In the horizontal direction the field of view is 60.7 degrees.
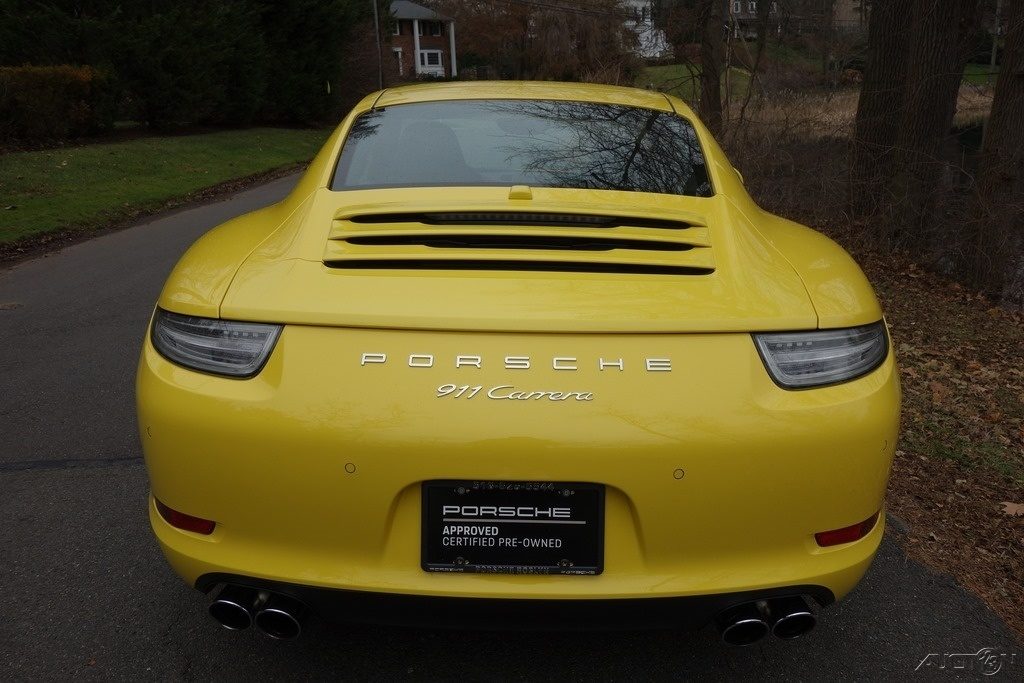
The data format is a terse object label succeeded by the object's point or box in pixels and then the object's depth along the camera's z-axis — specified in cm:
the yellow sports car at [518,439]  196
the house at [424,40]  7969
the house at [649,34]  1897
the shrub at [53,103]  1841
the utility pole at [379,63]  4284
